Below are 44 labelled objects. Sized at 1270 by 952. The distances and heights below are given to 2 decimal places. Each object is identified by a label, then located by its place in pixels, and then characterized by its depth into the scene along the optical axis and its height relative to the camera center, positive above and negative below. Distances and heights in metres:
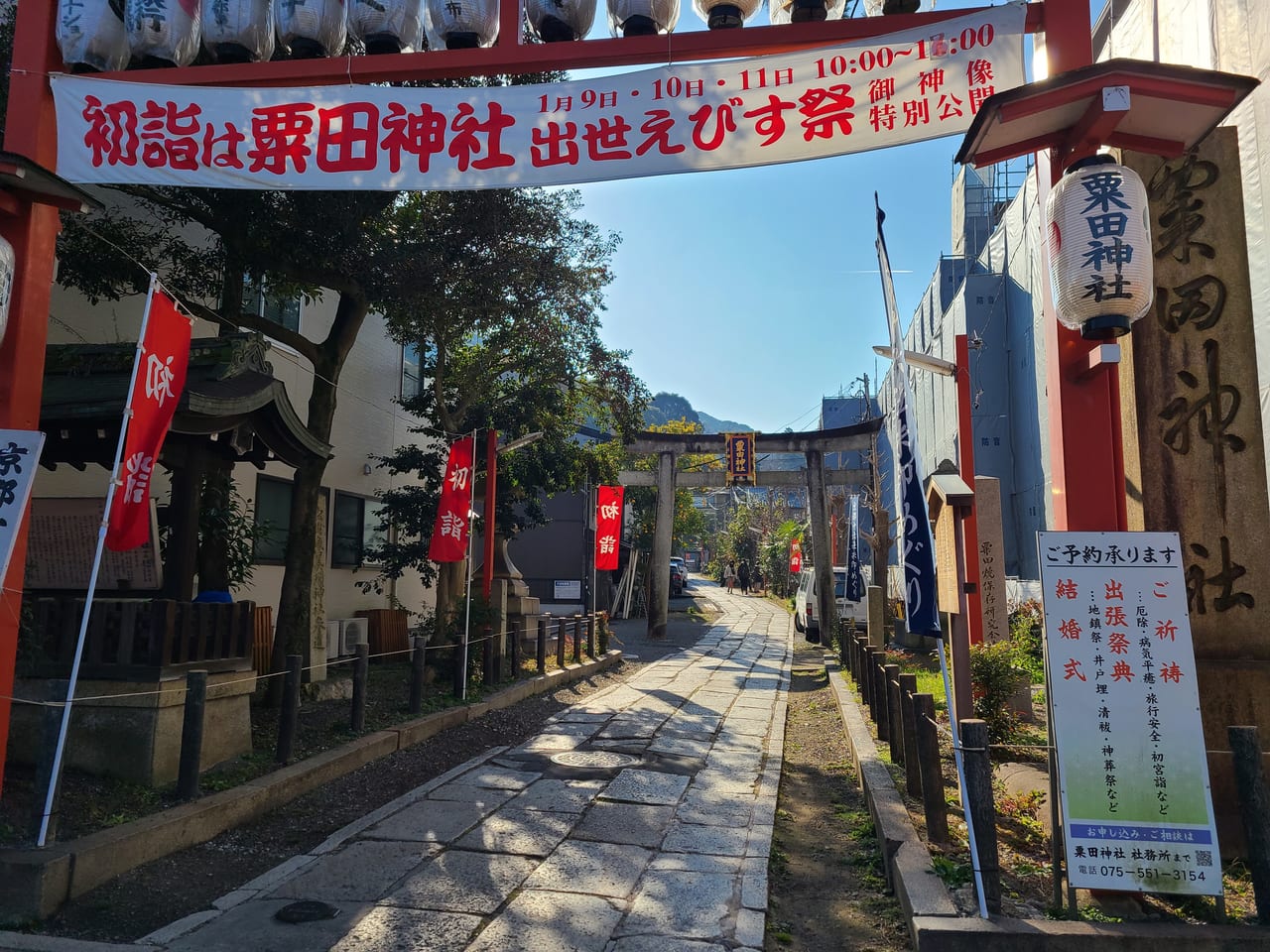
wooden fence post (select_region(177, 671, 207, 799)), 6.10 -1.24
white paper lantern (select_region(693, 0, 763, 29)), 6.23 +4.05
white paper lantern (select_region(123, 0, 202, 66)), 6.18 +3.90
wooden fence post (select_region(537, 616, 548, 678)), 14.33 -1.29
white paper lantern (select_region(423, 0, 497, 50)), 6.24 +3.98
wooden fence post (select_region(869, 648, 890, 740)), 9.28 -1.38
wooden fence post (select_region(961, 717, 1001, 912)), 4.22 -1.14
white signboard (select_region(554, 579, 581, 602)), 29.78 -0.69
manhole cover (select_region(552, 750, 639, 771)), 8.59 -1.93
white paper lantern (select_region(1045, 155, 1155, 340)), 4.51 +1.70
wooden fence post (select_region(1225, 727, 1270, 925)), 4.02 -1.10
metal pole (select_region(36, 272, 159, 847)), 4.88 -0.10
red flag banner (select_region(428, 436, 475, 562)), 12.08 +0.86
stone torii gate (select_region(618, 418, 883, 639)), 24.64 +3.23
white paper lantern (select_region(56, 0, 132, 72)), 6.09 +3.78
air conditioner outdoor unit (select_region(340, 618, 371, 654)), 14.74 -1.12
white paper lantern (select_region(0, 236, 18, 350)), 5.32 +1.81
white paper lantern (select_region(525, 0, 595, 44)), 6.28 +4.04
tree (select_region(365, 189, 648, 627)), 10.26 +3.38
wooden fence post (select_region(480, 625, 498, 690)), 12.54 -1.37
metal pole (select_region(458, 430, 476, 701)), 11.37 -0.58
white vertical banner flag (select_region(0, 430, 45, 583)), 4.96 +0.52
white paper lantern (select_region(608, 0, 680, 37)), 6.17 +3.98
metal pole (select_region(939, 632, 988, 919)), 4.18 -1.12
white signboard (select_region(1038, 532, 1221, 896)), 4.09 -0.70
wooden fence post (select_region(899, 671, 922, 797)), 6.52 -1.34
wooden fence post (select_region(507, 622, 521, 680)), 13.75 -1.29
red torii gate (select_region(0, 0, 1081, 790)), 4.91 +3.30
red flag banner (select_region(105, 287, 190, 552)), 5.47 +1.00
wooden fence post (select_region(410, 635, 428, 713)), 9.88 -1.22
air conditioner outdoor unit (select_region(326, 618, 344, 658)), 14.05 -1.15
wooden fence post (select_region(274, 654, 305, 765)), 7.34 -1.26
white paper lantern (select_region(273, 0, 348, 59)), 6.37 +4.03
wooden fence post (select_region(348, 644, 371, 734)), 8.70 -1.25
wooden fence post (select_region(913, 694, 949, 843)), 5.43 -1.34
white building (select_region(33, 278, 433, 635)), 9.99 +2.20
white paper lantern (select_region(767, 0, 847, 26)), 6.29 +4.12
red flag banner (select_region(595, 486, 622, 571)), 23.53 +1.21
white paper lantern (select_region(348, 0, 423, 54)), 6.39 +4.07
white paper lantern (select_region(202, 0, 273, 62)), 6.38 +4.02
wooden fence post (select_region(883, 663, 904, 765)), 7.68 -1.31
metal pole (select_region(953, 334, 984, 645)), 9.02 +1.42
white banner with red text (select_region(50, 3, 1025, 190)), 5.85 +3.09
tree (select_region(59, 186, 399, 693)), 8.90 +3.36
